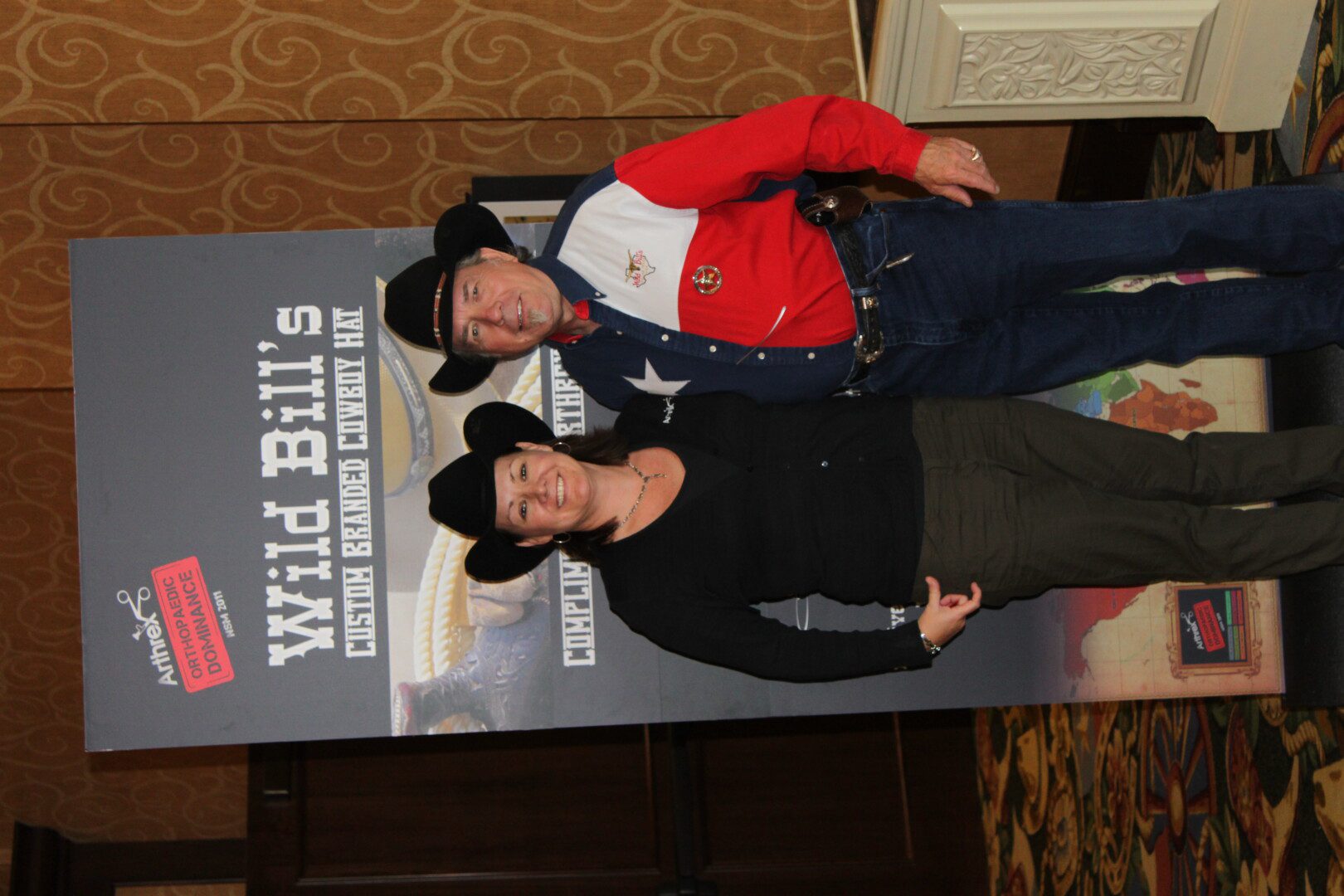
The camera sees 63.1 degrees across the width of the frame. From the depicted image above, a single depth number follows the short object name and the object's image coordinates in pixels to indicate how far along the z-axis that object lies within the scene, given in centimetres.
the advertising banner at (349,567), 248
